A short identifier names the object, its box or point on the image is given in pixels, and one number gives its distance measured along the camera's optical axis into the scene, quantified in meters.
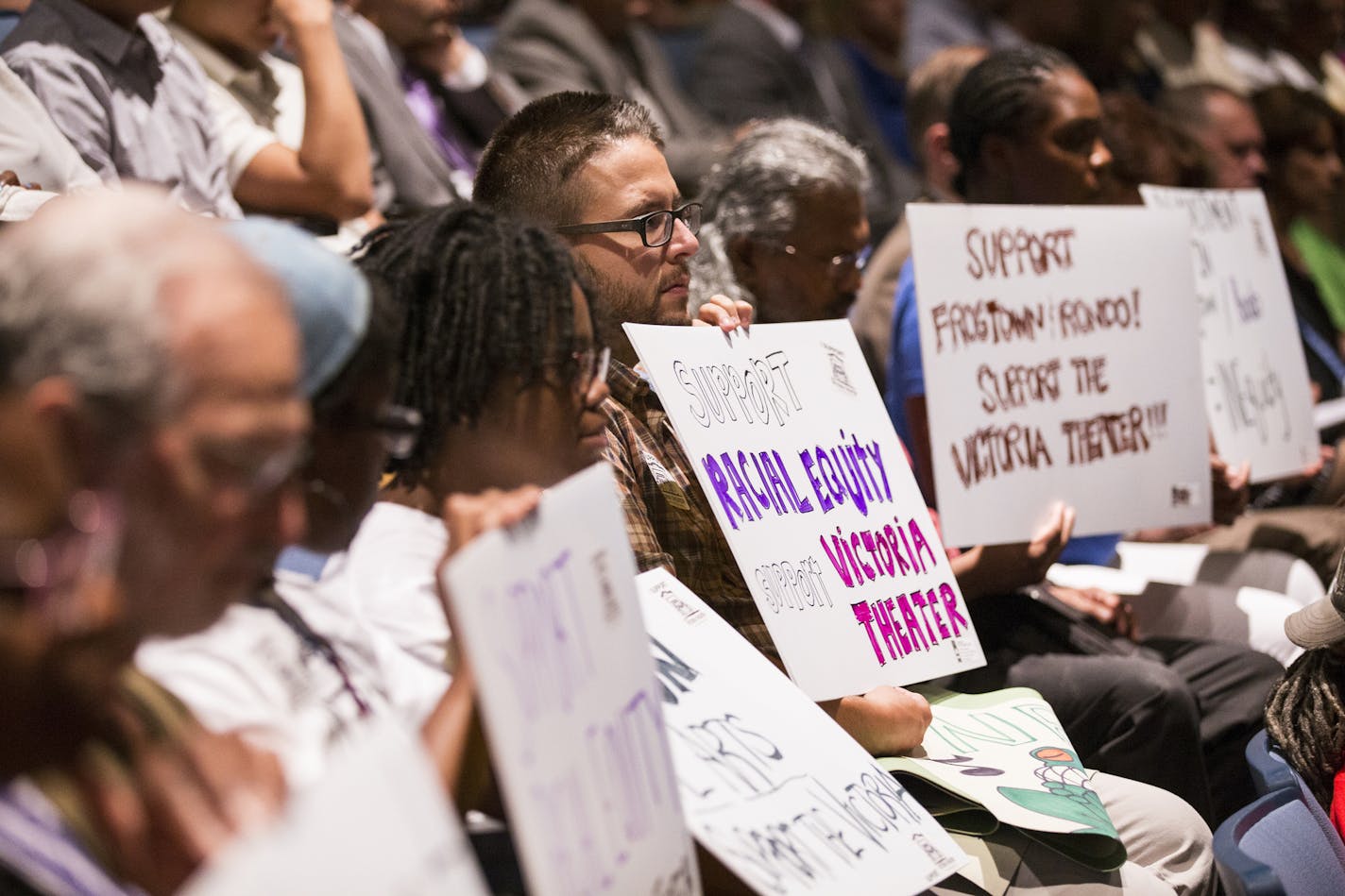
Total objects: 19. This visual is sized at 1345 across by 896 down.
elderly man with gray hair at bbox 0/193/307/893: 2.39
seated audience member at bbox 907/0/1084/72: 13.41
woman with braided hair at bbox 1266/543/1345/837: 4.71
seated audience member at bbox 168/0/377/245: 6.85
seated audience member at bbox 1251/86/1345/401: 10.94
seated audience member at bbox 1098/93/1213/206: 8.74
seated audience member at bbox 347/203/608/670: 3.65
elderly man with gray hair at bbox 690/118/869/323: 7.21
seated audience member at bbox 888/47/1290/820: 6.75
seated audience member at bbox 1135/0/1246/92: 15.09
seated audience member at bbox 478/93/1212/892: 4.99
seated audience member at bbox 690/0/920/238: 12.12
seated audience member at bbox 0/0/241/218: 5.86
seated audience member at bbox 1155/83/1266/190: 10.92
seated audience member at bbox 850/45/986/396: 8.10
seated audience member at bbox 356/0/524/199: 9.02
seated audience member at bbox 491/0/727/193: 10.14
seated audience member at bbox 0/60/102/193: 5.21
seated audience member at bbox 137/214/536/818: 2.96
